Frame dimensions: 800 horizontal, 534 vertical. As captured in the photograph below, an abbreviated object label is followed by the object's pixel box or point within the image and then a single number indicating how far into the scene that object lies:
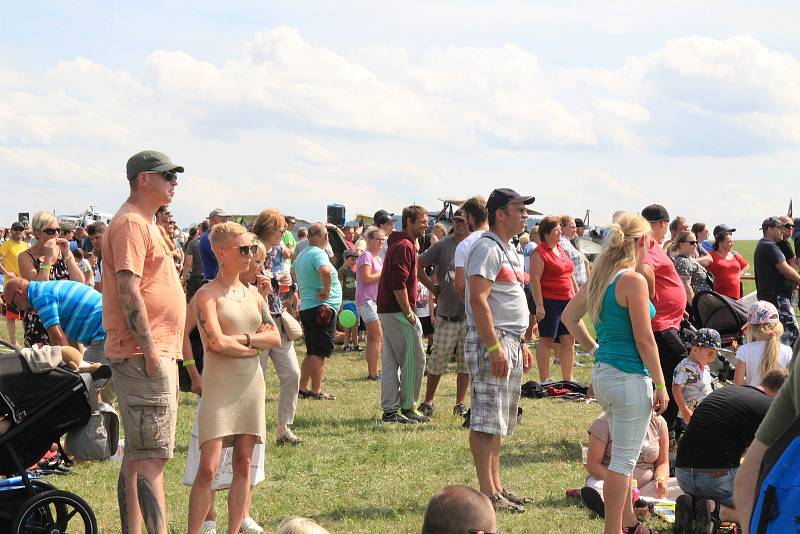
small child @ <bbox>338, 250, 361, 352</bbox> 14.02
